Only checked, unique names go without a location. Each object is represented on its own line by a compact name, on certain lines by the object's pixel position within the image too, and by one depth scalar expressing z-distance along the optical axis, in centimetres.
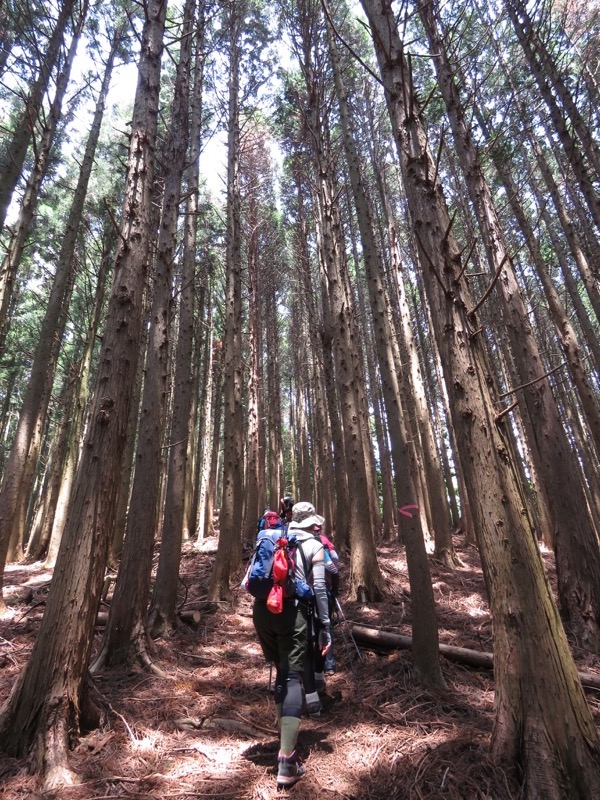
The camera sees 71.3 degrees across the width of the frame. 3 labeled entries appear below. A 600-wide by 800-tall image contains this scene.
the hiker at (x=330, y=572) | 374
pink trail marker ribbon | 407
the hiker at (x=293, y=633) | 263
